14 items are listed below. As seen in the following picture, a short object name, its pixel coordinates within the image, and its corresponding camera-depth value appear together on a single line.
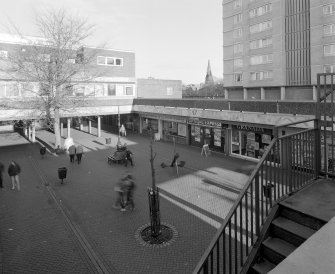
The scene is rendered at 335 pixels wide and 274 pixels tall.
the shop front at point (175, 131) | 29.16
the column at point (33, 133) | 30.15
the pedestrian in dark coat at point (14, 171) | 14.84
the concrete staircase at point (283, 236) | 3.54
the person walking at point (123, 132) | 35.00
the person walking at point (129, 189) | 11.92
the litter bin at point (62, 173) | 16.17
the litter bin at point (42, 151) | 23.69
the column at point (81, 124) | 40.97
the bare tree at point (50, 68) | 25.39
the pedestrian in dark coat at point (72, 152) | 21.69
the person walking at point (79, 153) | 21.44
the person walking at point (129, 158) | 20.31
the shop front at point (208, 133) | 24.31
